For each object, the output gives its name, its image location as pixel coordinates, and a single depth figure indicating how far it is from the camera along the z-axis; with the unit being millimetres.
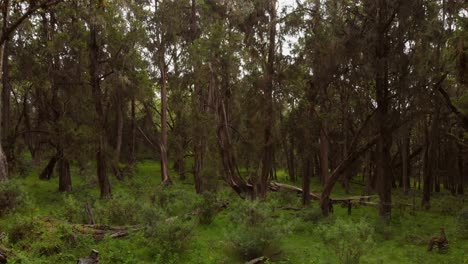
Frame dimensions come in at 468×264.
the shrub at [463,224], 14594
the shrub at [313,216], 17219
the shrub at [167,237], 10367
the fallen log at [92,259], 8664
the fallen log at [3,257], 7969
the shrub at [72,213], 12600
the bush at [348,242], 9625
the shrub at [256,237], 10430
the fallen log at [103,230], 11062
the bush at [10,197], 12461
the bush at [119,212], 13534
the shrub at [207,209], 15344
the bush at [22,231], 9828
